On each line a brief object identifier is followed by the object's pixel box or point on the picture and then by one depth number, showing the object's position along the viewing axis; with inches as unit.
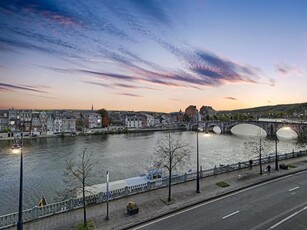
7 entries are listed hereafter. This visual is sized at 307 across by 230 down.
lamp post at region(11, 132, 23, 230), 484.4
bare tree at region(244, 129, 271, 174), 2181.3
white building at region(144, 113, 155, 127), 6887.3
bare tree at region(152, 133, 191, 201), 1696.9
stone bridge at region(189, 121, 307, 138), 3853.3
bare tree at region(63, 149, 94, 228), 1137.9
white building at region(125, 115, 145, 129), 6407.0
